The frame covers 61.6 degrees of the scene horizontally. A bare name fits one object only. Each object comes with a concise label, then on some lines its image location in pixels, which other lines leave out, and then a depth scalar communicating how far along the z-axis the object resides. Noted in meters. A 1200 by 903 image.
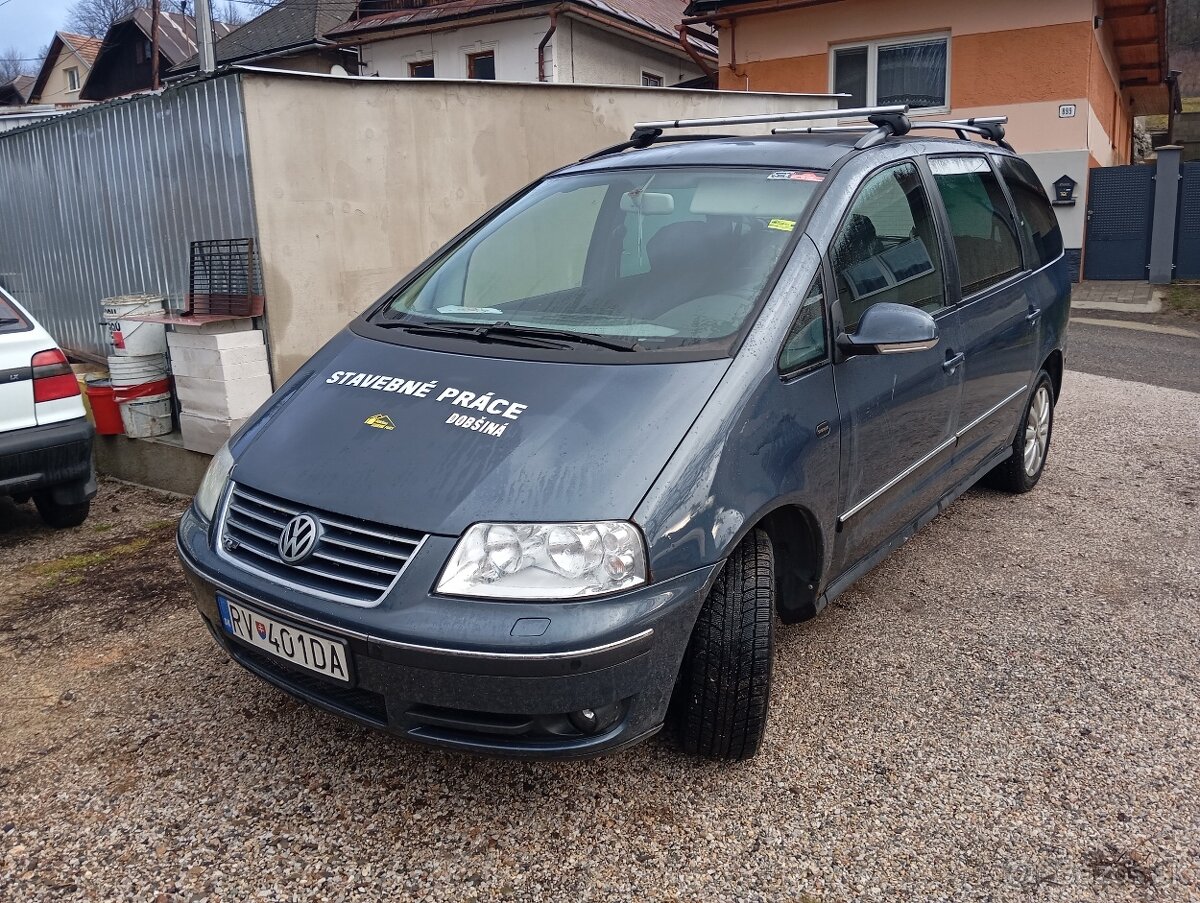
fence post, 14.27
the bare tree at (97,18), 46.47
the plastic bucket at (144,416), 5.97
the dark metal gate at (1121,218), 14.52
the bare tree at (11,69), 55.66
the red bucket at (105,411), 6.07
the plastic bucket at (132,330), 5.92
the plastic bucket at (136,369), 5.95
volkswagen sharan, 2.37
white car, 4.61
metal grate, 5.78
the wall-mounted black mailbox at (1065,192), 14.23
